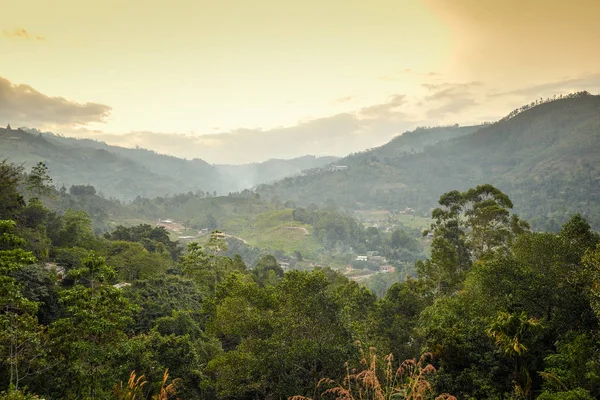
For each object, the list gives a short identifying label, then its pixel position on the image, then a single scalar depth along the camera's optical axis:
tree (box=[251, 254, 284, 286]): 44.84
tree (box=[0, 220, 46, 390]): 9.68
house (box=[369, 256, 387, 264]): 105.19
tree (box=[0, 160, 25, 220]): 25.22
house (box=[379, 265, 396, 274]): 96.42
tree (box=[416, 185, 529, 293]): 26.50
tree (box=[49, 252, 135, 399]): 10.59
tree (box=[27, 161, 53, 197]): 35.82
